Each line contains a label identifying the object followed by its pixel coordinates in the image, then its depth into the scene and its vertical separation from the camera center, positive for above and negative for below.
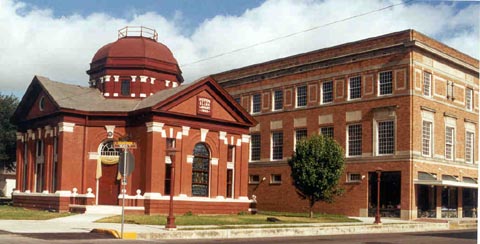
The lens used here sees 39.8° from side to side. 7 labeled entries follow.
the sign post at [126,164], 22.12 +0.40
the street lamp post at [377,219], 36.72 -2.11
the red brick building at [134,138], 38.28 +2.27
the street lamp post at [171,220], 25.55 -1.66
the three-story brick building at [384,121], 45.91 +4.51
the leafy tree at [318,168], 41.28 +0.77
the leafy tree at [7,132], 57.59 +3.57
